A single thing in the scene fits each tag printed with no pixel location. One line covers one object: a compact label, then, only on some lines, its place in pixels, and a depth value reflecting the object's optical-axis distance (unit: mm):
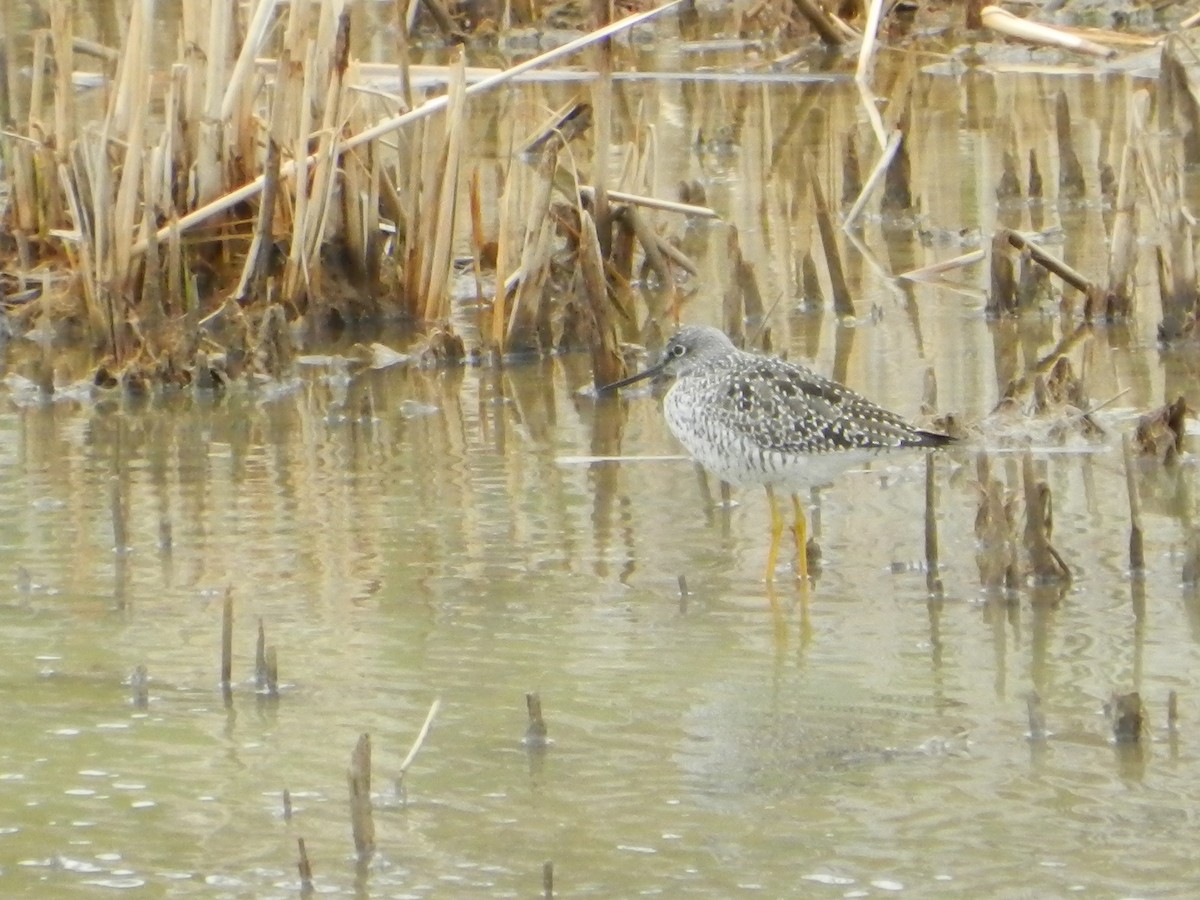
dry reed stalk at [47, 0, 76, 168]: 20422
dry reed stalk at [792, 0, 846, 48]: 38281
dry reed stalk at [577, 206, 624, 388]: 18984
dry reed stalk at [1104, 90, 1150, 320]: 19531
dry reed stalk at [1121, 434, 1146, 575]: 13223
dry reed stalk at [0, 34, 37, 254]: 21687
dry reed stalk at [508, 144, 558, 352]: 19766
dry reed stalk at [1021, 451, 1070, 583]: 13211
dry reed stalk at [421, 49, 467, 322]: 19797
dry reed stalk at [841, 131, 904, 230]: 24953
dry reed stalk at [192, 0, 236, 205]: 20391
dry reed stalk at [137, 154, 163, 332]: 19750
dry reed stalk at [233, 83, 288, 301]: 20141
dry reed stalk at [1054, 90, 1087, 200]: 26562
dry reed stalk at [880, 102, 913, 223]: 26281
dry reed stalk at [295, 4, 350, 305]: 19891
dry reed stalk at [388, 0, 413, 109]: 20687
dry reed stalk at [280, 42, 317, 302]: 19812
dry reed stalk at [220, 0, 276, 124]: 19812
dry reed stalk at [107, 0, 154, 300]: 19703
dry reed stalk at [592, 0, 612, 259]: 19750
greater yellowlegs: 14148
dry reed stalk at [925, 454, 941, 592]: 13453
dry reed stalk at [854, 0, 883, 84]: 31109
